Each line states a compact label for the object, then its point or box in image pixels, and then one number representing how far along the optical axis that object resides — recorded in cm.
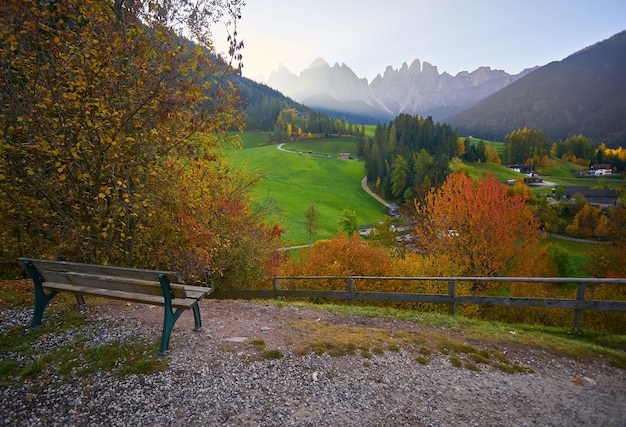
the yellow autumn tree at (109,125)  743
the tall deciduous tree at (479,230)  2267
